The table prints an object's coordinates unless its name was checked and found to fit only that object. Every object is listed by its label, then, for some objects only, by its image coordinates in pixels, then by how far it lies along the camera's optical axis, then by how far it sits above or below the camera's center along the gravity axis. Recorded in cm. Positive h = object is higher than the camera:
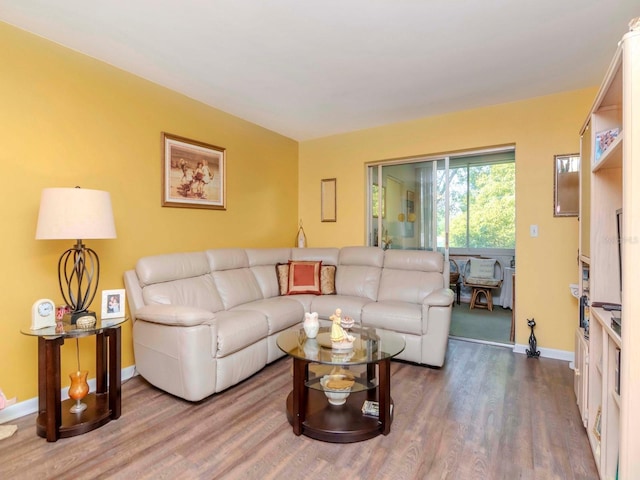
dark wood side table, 182 -88
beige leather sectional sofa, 224 -61
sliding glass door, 392 +43
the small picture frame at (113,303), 219 -43
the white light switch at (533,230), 320 +9
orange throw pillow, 369 -44
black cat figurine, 314 -103
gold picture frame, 301 +64
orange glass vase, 205 -94
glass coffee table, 186 -94
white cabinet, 116 -9
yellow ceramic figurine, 207 -62
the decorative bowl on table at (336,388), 199 -91
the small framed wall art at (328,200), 452 +54
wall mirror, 301 +50
